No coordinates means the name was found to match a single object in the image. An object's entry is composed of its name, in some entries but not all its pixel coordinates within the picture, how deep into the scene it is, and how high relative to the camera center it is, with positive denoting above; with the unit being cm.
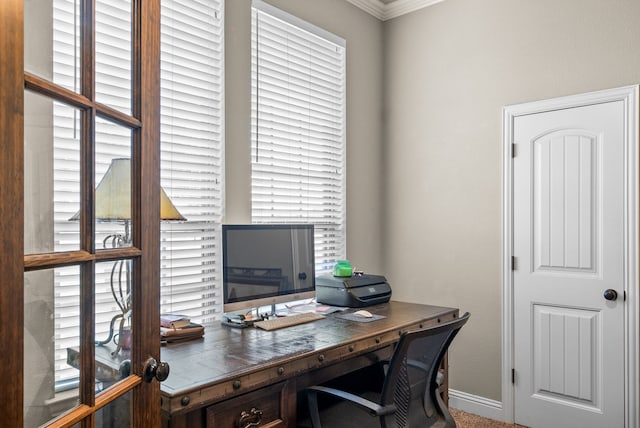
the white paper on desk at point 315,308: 252 -53
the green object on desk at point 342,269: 272 -33
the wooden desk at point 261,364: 139 -53
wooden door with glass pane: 77 +0
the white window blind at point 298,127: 282 +57
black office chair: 159 -66
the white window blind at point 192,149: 234 +33
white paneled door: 273 -33
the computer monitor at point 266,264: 213 -25
